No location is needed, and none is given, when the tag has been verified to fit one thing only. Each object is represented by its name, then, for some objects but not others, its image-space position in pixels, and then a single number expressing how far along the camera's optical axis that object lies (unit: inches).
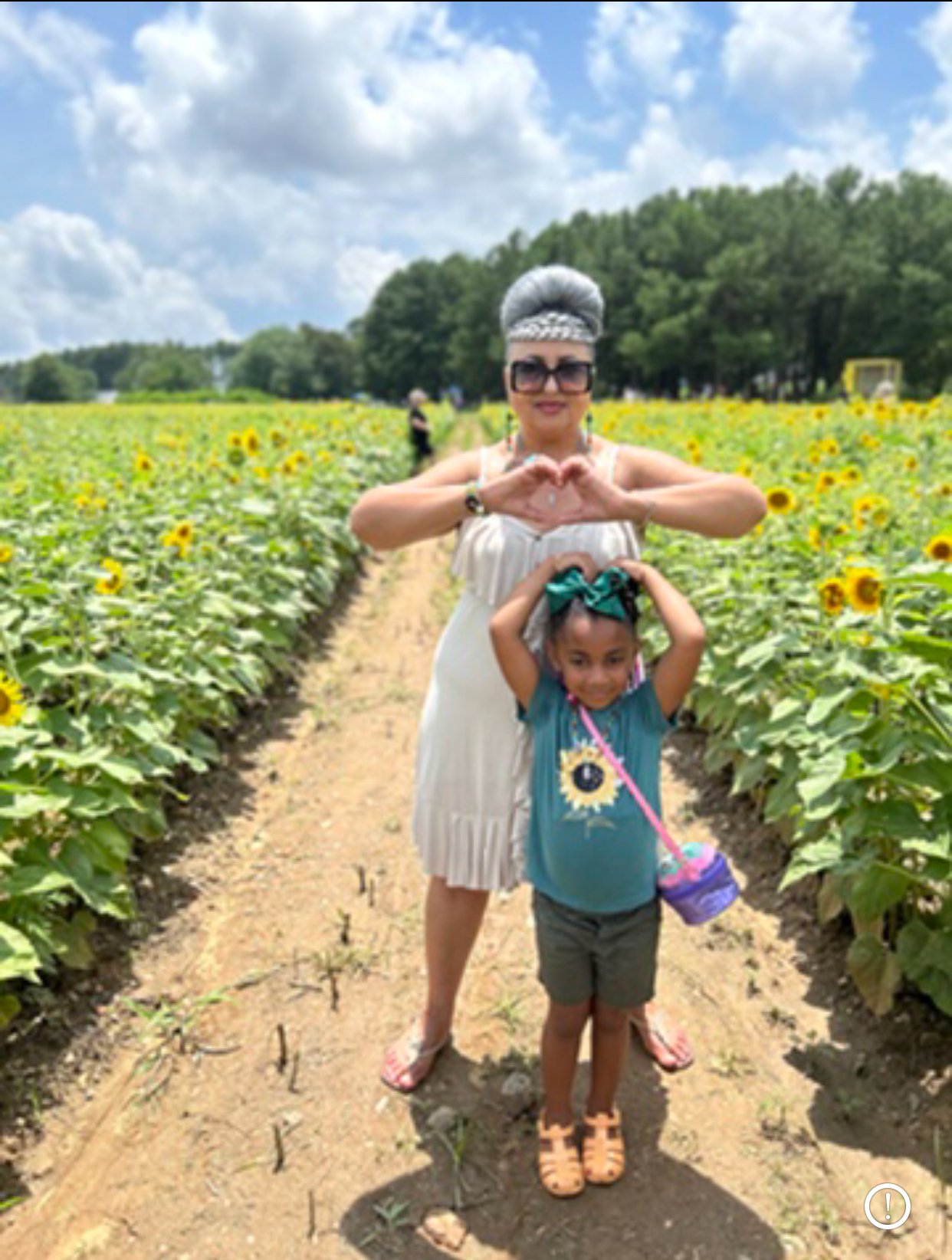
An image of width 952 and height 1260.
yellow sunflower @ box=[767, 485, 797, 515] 153.3
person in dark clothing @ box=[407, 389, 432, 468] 676.9
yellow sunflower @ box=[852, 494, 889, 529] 136.4
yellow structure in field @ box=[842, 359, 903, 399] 939.6
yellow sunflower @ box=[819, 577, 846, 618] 114.7
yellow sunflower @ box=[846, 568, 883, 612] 105.2
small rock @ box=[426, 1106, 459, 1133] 97.9
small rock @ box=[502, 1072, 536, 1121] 99.8
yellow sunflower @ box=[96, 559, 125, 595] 143.3
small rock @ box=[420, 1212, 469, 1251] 84.9
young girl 78.5
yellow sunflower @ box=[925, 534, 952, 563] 109.6
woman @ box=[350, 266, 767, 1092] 79.7
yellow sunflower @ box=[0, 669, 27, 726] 94.7
